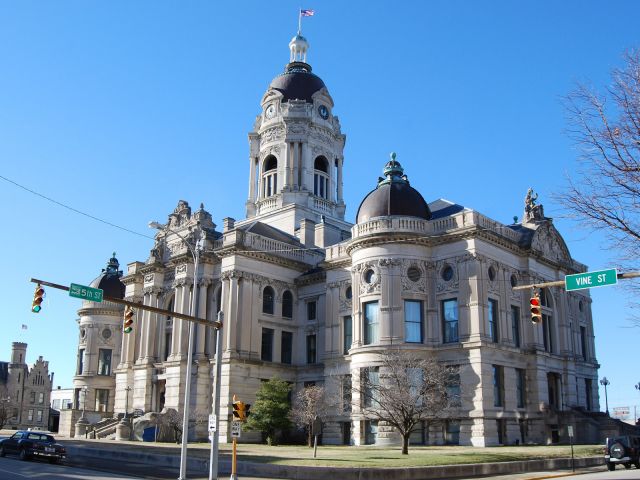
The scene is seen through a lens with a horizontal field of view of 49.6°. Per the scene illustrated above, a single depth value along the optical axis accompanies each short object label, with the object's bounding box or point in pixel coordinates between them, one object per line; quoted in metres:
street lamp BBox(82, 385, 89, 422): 81.19
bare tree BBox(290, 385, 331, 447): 51.75
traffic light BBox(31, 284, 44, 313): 24.70
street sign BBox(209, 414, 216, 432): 26.80
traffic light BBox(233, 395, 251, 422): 26.45
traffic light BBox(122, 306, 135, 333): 27.33
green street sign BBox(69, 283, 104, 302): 24.73
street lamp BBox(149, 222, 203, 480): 27.25
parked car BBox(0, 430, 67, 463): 38.03
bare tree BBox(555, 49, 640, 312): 21.05
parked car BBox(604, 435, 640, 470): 34.09
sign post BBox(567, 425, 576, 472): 34.32
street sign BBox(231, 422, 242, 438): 26.62
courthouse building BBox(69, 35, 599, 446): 51.59
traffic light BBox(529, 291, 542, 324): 25.42
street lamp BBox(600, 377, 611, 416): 66.64
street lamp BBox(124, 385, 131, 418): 68.03
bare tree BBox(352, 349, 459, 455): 42.88
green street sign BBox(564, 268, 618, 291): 21.81
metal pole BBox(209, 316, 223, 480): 26.25
